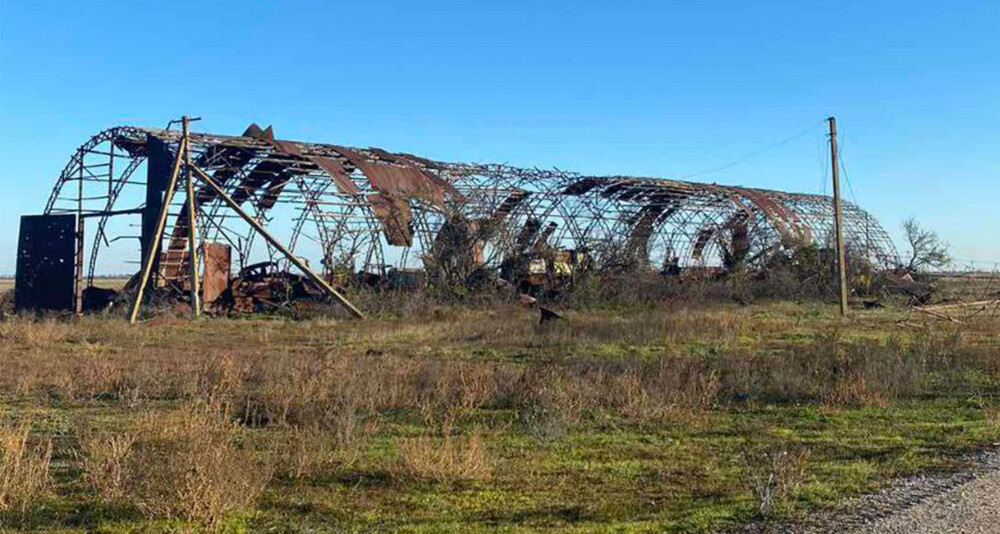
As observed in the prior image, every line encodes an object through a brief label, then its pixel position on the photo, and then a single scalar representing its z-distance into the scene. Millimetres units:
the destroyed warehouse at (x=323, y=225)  25016
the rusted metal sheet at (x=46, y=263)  25069
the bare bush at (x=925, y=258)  42406
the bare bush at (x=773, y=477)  6219
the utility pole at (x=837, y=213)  26344
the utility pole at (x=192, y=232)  22109
